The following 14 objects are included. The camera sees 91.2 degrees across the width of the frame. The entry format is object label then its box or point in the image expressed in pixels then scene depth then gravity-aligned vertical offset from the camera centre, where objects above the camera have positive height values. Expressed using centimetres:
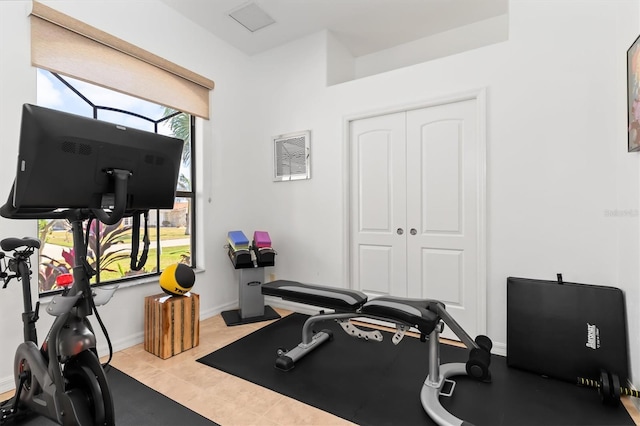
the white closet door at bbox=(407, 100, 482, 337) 285 +3
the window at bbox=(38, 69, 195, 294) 248 -10
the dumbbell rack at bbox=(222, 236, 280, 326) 341 -80
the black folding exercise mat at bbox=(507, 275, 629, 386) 208 -84
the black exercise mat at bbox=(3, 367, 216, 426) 179 -120
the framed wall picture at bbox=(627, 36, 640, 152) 189 +71
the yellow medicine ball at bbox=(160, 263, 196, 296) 267 -58
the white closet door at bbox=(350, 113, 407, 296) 322 +6
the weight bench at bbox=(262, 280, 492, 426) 187 -75
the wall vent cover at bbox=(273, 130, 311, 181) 374 +68
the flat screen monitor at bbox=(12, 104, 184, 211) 111 +20
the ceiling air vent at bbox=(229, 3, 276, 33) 320 +208
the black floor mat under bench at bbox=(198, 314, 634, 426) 183 -120
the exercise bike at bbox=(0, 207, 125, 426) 132 -68
